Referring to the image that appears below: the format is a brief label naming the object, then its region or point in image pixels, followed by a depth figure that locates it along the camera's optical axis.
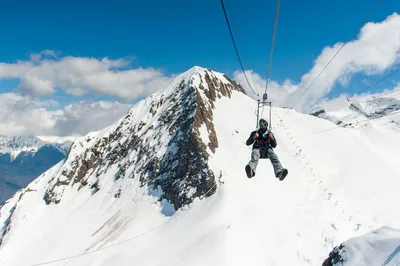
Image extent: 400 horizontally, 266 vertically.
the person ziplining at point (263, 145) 16.59
